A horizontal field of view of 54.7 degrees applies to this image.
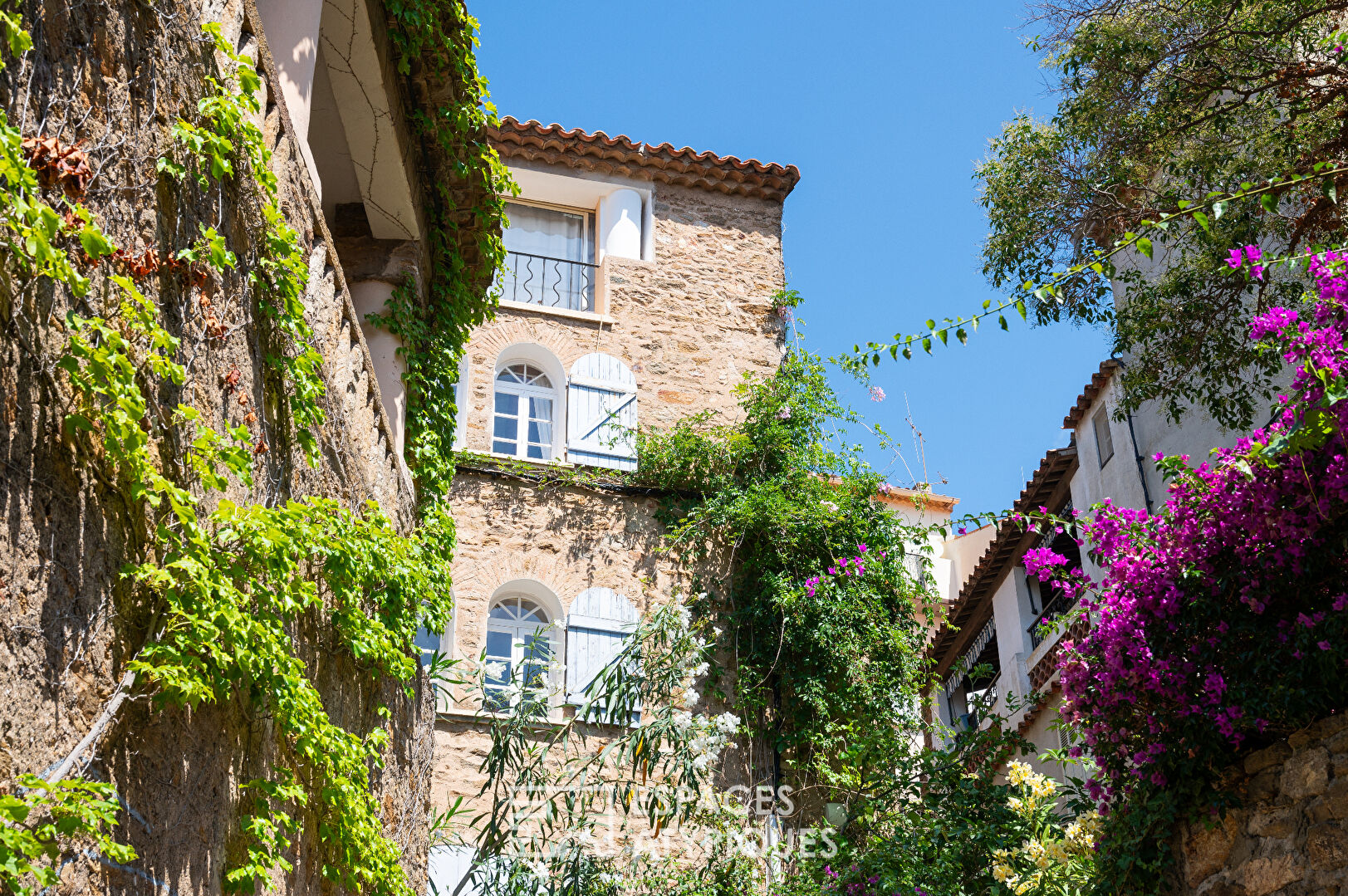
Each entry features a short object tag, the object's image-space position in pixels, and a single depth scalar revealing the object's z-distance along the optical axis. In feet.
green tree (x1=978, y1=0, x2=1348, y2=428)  29.78
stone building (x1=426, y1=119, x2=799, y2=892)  39.14
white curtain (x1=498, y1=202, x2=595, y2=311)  46.16
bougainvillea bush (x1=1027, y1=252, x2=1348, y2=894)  19.93
